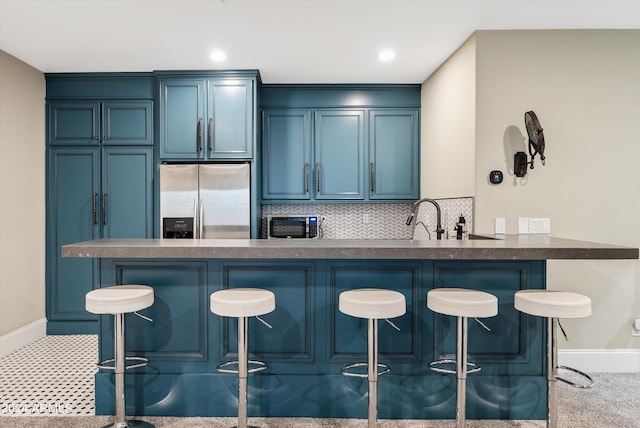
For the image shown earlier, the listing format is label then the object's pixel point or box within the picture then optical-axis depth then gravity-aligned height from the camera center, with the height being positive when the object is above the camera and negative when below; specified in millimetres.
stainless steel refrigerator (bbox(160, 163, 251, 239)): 3318 +101
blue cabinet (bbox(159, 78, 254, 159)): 3359 +901
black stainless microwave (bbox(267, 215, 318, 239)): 3707 -176
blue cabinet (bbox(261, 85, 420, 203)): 3756 +765
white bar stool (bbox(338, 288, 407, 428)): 1652 -480
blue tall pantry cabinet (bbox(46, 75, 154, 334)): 3459 +456
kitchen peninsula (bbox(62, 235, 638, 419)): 2041 -781
